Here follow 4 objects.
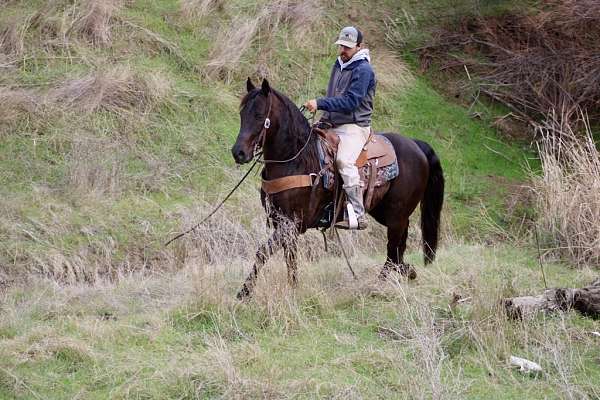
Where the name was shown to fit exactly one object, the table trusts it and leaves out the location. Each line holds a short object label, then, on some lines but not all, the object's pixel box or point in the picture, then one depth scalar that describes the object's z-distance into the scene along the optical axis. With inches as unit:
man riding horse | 631.2
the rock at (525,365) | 474.9
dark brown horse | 593.9
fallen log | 554.3
